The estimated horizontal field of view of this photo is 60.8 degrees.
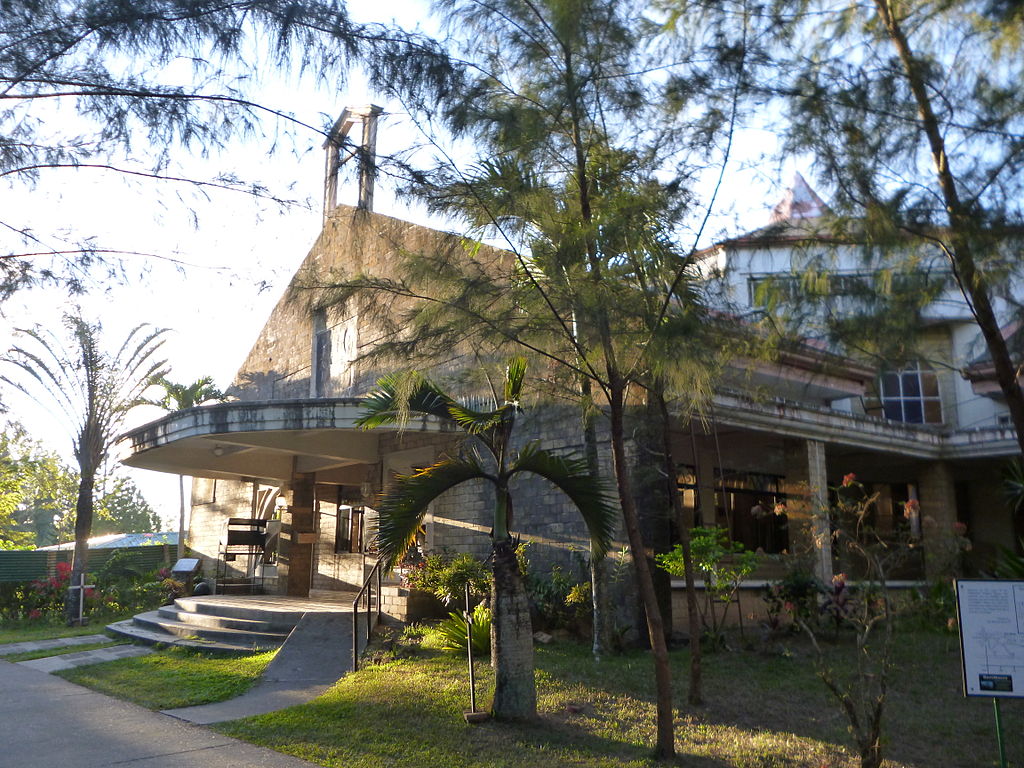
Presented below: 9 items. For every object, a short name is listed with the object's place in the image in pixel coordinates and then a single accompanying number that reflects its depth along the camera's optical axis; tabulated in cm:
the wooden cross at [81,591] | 1653
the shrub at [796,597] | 1132
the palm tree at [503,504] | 764
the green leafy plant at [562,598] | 1119
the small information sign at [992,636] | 582
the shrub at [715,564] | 1034
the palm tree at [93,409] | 1705
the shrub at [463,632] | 996
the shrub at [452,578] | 1127
